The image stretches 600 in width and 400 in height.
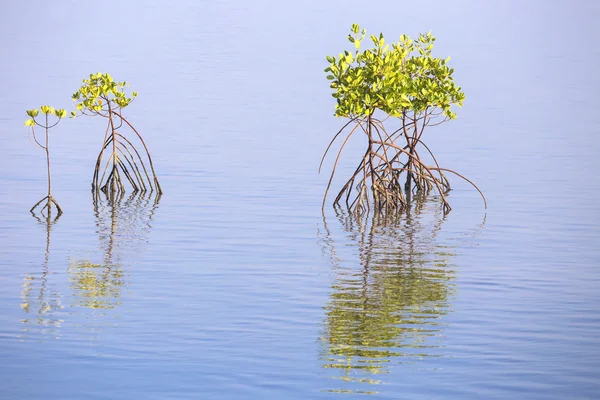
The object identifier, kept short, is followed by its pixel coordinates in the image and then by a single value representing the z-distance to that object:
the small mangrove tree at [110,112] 34.81
